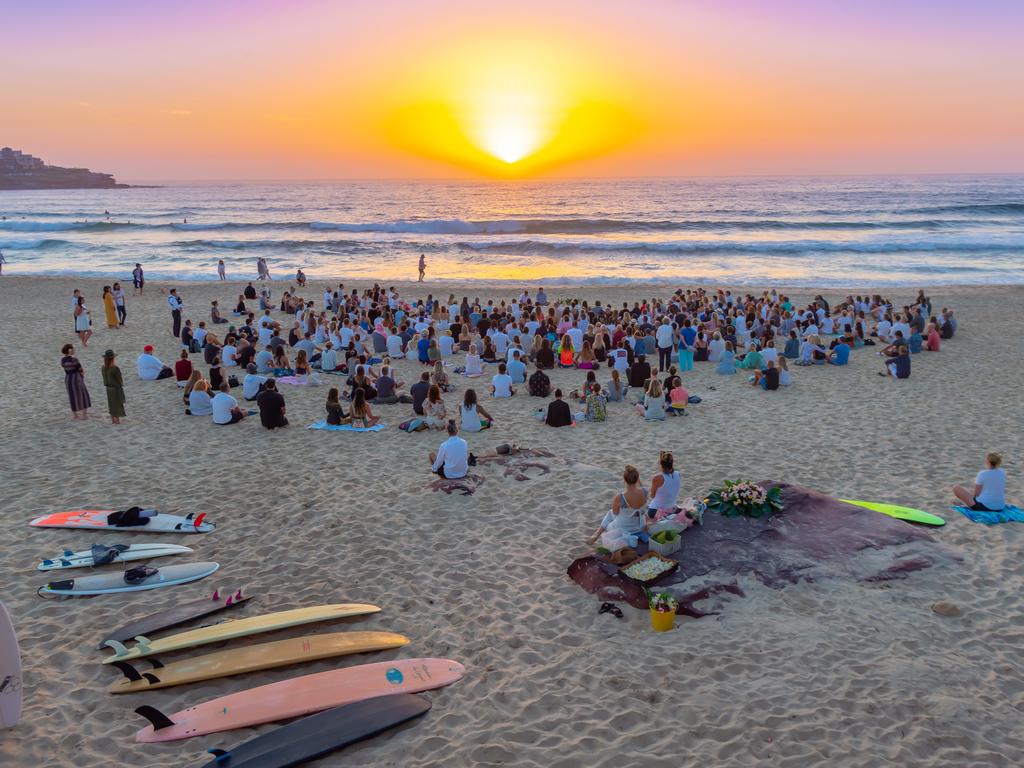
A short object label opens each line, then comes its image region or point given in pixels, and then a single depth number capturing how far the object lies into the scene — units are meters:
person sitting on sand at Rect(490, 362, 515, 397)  14.37
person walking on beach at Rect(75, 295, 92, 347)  19.31
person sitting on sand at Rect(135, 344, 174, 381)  15.52
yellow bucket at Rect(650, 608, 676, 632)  6.12
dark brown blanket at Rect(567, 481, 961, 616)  6.78
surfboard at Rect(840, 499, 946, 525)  8.27
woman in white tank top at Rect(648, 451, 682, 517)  7.86
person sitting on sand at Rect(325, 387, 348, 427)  12.20
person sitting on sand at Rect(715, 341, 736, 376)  16.20
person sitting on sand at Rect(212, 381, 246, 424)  12.34
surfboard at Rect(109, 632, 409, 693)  5.46
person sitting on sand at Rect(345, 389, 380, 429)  12.21
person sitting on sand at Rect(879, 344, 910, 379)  15.39
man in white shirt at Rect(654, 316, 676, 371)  16.38
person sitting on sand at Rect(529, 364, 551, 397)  14.30
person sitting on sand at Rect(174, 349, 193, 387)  14.98
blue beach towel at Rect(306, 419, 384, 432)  12.12
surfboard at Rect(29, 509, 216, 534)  8.16
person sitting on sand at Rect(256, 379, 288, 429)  12.02
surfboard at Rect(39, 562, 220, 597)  6.84
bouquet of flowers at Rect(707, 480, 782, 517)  7.86
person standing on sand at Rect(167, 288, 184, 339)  21.31
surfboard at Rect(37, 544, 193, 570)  7.29
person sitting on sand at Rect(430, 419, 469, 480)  9.59
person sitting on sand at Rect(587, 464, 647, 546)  7.20
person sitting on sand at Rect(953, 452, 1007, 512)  8.39
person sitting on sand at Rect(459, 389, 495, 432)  11.58
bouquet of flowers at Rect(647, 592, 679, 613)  6.14
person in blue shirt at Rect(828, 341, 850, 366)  16.78
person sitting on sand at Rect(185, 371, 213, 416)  12.80
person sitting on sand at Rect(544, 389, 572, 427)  12.38
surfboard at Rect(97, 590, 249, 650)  6.09
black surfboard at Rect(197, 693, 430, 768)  4.62
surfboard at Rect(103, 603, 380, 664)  5.82
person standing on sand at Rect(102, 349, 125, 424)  11.95
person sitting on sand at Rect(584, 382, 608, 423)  12.74
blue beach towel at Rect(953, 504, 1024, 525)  8.26
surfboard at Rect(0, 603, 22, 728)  4.94
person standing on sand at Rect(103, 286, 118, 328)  21.92
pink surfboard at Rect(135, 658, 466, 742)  4.96
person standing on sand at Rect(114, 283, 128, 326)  22.64
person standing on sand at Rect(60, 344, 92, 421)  12.23
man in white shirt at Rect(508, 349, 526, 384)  15.17
